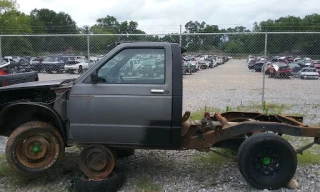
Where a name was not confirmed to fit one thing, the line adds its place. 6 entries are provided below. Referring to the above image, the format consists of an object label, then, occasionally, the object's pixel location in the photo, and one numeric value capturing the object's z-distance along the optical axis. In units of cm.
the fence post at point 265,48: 952
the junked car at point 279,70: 1643
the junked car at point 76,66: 1573
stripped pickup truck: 437
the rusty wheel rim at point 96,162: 450
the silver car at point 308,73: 2139
